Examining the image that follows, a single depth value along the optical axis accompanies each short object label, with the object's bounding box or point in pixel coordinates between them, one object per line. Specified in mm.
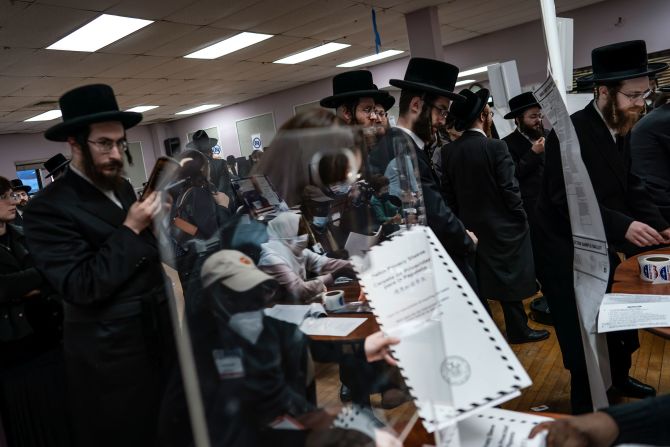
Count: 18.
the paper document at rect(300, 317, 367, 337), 739
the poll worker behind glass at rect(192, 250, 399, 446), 625
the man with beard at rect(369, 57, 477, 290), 1889
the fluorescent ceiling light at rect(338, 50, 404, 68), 8289
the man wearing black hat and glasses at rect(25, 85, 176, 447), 1358
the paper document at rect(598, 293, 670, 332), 1283
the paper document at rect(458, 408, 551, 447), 823
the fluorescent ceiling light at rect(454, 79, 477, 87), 10028
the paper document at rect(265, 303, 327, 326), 665
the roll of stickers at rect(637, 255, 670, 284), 1594
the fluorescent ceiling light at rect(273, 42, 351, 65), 7021
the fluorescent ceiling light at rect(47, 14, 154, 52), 4074
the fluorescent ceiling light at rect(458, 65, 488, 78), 9234
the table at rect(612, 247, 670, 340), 1540
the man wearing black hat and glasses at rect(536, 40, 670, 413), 1909
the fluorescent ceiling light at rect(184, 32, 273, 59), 5750
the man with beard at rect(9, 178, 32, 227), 4858
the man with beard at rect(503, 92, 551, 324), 3459
